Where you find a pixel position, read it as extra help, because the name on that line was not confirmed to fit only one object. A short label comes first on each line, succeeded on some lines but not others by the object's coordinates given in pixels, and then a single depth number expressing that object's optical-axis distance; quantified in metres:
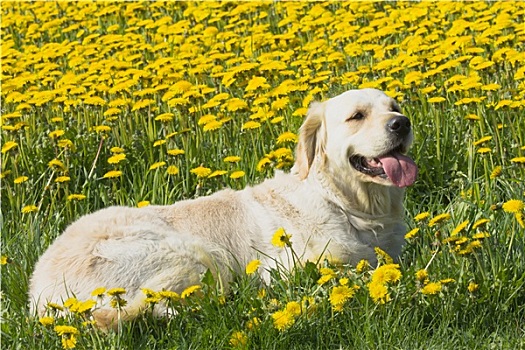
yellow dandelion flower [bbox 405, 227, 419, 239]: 8.53
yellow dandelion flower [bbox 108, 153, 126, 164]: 11.59
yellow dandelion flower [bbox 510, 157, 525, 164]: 9.92
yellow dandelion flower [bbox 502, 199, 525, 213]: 8.55
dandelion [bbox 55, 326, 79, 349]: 7.56
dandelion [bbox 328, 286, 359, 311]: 7.94
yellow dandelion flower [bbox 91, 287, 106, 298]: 8.03
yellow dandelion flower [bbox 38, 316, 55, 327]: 7.86
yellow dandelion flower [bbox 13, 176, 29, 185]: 11.47
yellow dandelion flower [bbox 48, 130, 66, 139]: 11.92
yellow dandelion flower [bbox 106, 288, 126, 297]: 7.74
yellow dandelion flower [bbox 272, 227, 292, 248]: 8.30
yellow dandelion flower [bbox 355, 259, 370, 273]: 8.37
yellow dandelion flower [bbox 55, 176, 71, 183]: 11.08
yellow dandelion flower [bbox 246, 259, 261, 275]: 8.40
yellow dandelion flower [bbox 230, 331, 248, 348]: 7.90
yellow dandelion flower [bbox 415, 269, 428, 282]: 8.15
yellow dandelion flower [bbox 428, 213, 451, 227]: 8.34
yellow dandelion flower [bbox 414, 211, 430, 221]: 8.72
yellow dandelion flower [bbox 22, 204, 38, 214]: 10.62
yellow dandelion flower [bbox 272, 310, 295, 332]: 7.92
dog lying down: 9.23
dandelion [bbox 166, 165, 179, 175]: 11.49
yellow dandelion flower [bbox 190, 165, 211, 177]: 10.94
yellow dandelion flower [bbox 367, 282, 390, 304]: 7.95
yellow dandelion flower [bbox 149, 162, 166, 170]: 11.40
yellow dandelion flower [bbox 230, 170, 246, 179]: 11.04
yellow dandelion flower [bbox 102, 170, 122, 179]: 11.41
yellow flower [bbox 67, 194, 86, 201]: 10.87
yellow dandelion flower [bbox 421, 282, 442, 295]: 8.06
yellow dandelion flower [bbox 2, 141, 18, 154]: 11.62
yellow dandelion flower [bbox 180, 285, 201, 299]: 8.09
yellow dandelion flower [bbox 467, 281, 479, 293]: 8.23
